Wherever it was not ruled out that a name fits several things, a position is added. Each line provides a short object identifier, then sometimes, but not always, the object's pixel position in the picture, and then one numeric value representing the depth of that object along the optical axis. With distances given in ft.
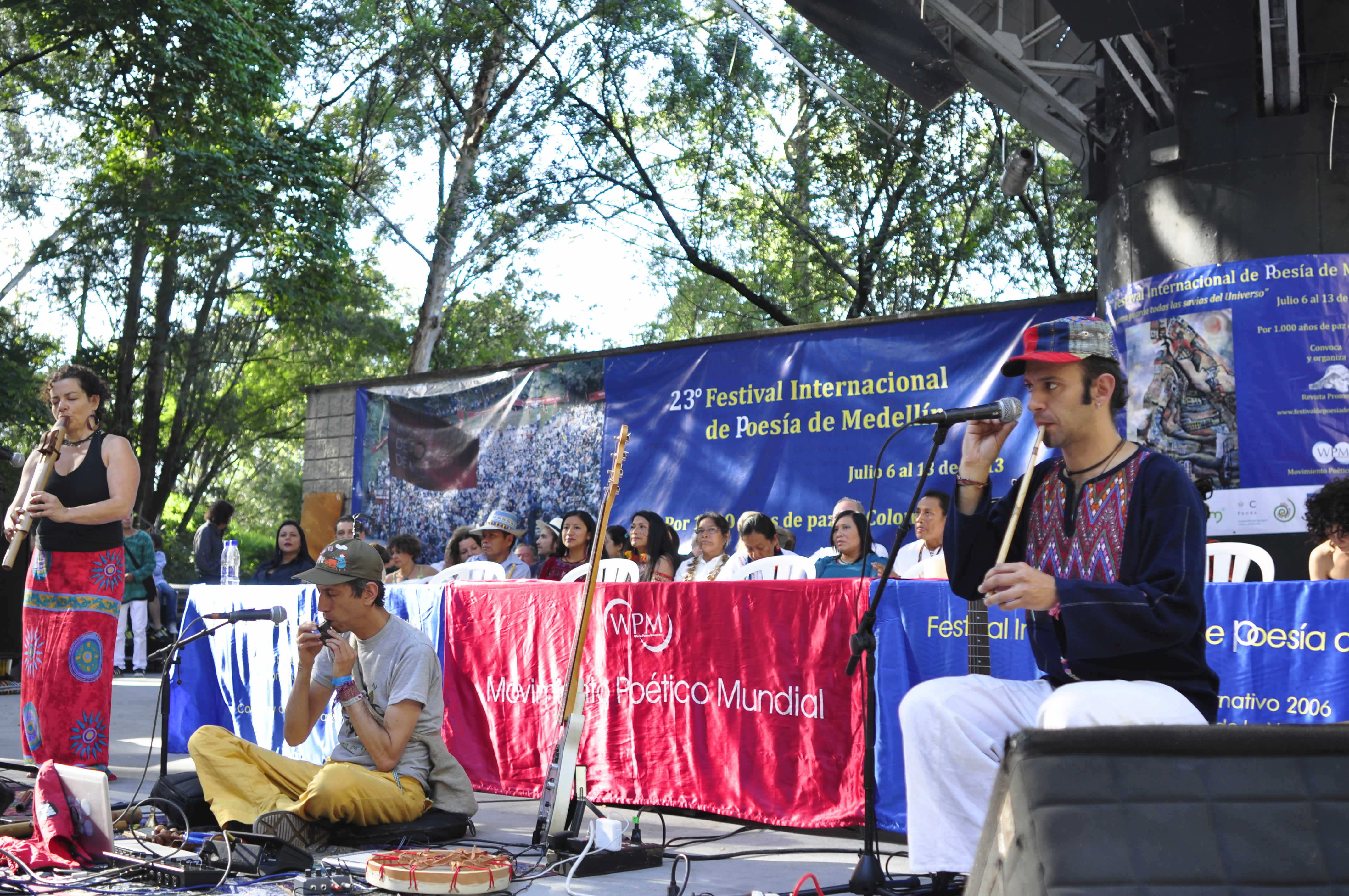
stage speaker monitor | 4.82
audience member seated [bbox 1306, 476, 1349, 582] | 17.70
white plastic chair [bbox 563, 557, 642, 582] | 22.67
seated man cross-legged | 14.87
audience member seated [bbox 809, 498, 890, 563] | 26.09
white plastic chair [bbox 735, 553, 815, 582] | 22.22
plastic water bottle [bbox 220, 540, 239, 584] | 26.89
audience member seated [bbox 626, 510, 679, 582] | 28.27
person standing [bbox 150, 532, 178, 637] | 48.49
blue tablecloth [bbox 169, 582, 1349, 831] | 13.56
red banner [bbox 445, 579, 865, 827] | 16.47
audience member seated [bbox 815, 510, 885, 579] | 24.32
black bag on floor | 16.34
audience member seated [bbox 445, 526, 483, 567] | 33.42
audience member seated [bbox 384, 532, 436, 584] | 31.45
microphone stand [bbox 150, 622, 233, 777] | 14.80
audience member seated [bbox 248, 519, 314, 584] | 31.81
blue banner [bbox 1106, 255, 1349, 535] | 21.94
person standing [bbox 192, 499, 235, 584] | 41.98
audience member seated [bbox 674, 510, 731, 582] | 26.96
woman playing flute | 17.76
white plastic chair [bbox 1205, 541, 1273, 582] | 18.04
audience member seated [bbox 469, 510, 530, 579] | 30.17
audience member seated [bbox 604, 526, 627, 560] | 29.84
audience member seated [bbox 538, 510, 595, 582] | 27.40
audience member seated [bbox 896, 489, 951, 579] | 22.97
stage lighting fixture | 29.37
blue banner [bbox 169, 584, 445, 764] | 21.81
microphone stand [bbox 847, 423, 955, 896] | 11.34
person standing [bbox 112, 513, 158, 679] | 42.34
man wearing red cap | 8.93
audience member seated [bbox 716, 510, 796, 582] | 25.94
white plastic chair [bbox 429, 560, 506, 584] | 26.48
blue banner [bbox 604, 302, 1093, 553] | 27.94
